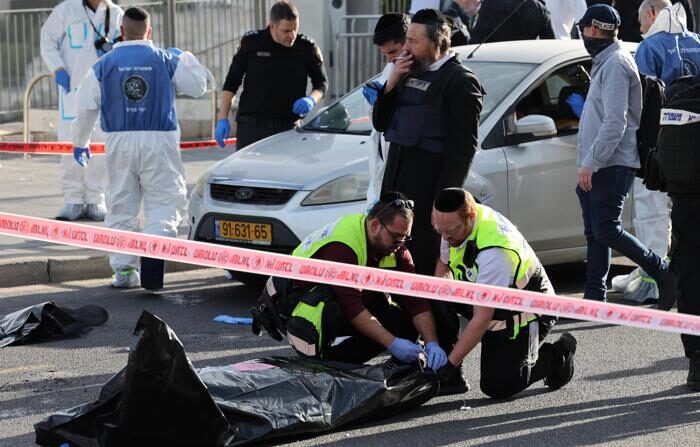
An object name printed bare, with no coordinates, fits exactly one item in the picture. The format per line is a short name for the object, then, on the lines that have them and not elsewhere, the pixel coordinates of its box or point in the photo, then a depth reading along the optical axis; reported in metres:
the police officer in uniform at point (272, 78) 18.78
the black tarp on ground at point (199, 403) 10.16
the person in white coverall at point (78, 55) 21.52
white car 16.28
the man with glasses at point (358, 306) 12.01
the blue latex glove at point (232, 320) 15.70
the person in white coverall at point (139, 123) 17.22
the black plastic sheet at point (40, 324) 14.27
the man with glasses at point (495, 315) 11.85
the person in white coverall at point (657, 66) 16.97
